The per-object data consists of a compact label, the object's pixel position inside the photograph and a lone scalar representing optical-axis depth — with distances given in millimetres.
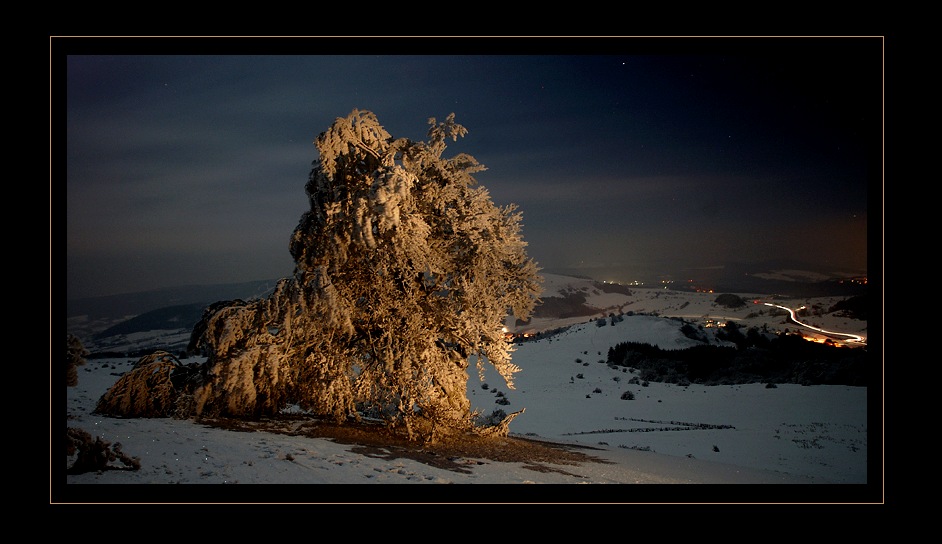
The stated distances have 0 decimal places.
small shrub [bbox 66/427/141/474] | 7375
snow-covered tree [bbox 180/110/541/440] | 9422
